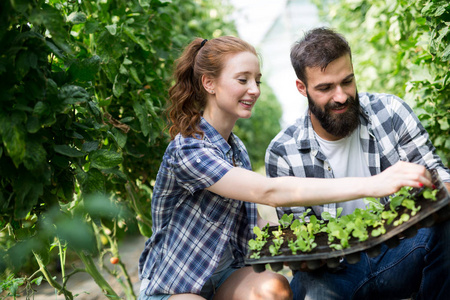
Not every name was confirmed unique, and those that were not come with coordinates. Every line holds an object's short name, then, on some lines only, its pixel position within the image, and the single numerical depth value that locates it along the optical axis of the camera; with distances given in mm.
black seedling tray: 1223
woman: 1556
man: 1688
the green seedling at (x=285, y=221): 1633
